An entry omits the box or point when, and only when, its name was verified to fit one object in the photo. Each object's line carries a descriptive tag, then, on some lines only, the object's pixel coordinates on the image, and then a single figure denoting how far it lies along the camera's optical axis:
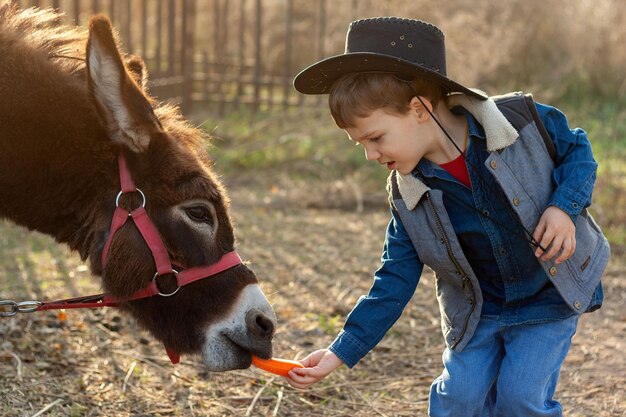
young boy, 3.12
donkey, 3.13
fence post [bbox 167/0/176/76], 9.92
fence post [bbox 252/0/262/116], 10.79
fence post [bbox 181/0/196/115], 10.27
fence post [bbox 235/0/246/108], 10.98
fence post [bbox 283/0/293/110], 10.81
